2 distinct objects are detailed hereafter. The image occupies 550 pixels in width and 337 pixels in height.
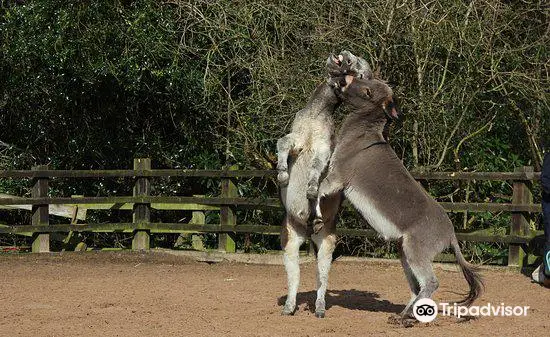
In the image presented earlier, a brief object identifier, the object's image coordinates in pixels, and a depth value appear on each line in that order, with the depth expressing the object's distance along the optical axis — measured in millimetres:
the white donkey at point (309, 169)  8508
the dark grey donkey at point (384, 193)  7887
